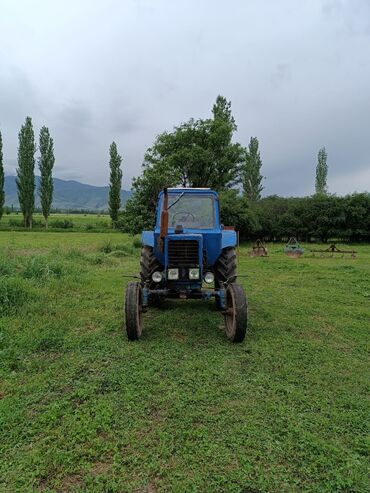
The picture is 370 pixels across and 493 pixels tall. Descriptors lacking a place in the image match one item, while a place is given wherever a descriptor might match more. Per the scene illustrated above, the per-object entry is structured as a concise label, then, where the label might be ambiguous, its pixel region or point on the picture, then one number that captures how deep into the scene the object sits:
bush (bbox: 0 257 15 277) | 7.59
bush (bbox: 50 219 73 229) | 46.67
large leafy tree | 26.03
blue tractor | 4.72
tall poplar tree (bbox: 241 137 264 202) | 39.41
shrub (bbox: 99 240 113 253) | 17.80
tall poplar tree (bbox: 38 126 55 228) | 44.09
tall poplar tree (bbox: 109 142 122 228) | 48.88
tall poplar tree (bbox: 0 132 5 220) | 41.34
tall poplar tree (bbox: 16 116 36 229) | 42.66
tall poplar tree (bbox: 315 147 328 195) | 43.16
